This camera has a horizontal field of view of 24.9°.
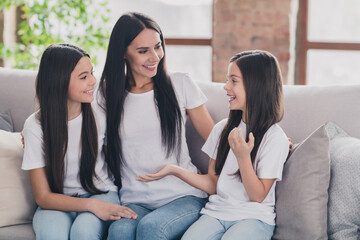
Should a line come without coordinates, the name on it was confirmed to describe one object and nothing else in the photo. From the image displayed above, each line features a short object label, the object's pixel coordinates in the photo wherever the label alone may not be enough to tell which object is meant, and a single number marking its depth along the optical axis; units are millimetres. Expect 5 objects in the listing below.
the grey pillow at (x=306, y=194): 2642
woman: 2911
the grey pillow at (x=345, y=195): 2639
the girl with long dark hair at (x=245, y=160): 2684
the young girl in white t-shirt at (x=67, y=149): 2795
